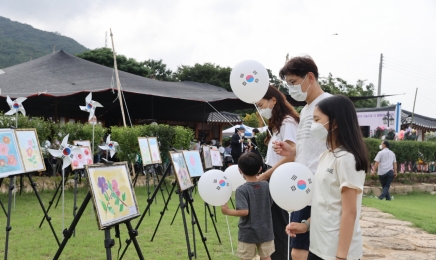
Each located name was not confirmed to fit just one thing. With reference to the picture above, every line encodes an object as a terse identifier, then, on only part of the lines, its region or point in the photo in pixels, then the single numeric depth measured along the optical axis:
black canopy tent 12.04
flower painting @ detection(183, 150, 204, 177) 4.82
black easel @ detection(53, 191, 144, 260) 2.27
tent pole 10.86
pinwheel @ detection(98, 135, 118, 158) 7.13
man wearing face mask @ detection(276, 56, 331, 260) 2.36
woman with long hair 2.88
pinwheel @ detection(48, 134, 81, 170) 4.18
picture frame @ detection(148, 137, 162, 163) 6.95
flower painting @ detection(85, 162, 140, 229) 2.37
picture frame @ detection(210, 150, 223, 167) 7.56
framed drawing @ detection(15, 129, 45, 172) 4.46
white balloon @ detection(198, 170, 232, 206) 3.20
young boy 2.96
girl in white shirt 1.76
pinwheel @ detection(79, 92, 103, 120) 6.19
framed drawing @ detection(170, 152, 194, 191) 3.77
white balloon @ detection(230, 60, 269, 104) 3.03
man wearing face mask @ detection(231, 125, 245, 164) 11.34
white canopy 22.77
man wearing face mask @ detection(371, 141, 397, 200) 9.86
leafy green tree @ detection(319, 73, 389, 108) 24.60
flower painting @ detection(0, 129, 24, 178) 4.02
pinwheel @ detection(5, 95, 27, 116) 6.03
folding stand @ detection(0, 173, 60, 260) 3.64
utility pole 24.71
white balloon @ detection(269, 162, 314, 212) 2.10
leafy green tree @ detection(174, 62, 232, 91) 32.28
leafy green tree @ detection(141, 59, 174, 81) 33.94
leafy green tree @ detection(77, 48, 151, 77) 25.62
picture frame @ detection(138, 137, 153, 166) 6.70
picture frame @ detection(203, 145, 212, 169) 7.19
